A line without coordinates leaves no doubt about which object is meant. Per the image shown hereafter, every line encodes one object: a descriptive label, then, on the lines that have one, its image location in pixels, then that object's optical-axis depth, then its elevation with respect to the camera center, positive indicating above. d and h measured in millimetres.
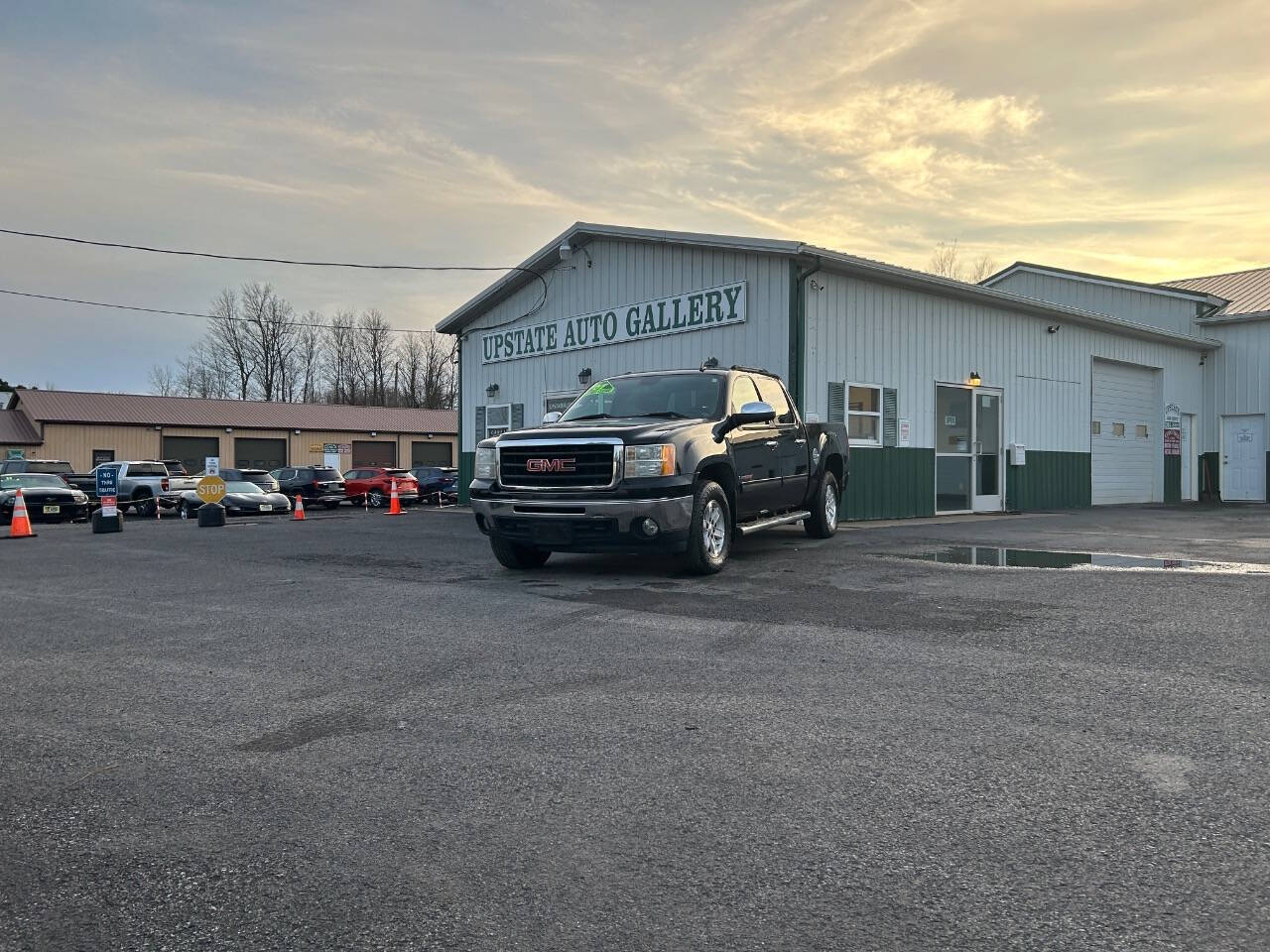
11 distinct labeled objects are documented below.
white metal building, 16641 +2212
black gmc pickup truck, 8938 -59
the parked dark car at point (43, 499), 24203 -779
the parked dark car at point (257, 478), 29339 -320
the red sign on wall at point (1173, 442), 25484 +564
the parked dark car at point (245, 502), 26516 -935
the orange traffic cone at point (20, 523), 16359 -924
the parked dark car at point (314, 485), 31797 -580
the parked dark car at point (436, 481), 34062 -507
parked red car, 32994 -646
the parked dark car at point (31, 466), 31156 +68
